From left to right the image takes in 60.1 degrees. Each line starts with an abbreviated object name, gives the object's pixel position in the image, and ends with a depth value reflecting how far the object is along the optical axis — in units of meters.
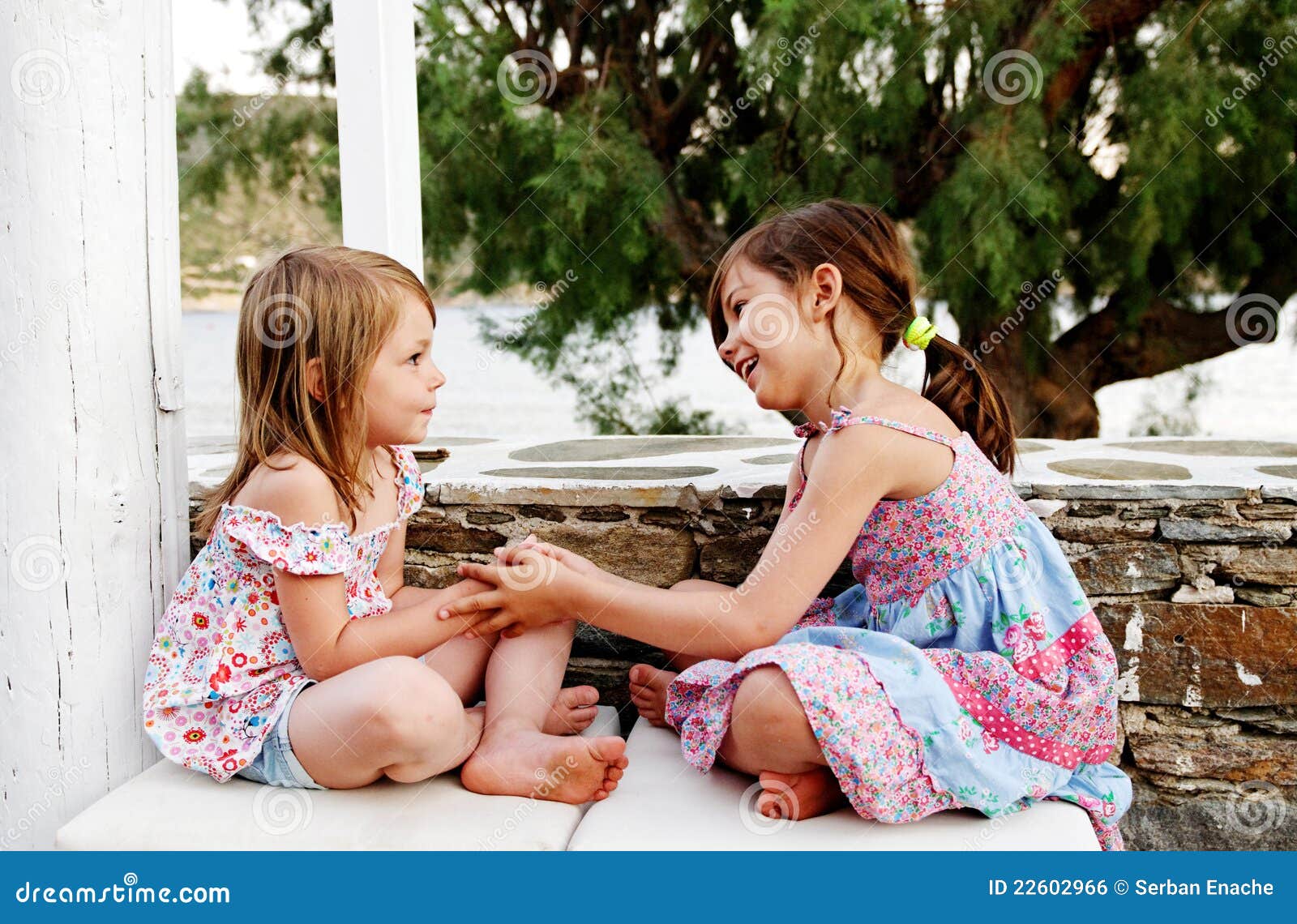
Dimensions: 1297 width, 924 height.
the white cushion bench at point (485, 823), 1.46
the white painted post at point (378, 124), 2.24
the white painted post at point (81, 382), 1.63
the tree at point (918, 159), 3.69
